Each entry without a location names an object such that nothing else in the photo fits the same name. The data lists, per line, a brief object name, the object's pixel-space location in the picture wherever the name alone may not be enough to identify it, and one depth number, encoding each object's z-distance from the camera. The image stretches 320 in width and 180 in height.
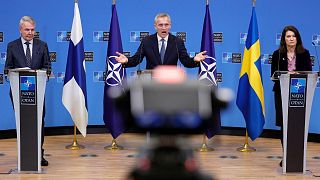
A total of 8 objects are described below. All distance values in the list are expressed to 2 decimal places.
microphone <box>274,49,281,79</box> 9.26
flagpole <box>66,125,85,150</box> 12.67
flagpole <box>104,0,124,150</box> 12.67
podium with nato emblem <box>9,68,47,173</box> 9.25
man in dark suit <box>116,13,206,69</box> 10.09
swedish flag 12.35
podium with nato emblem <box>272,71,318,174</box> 9.42
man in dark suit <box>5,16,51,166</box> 10.02
